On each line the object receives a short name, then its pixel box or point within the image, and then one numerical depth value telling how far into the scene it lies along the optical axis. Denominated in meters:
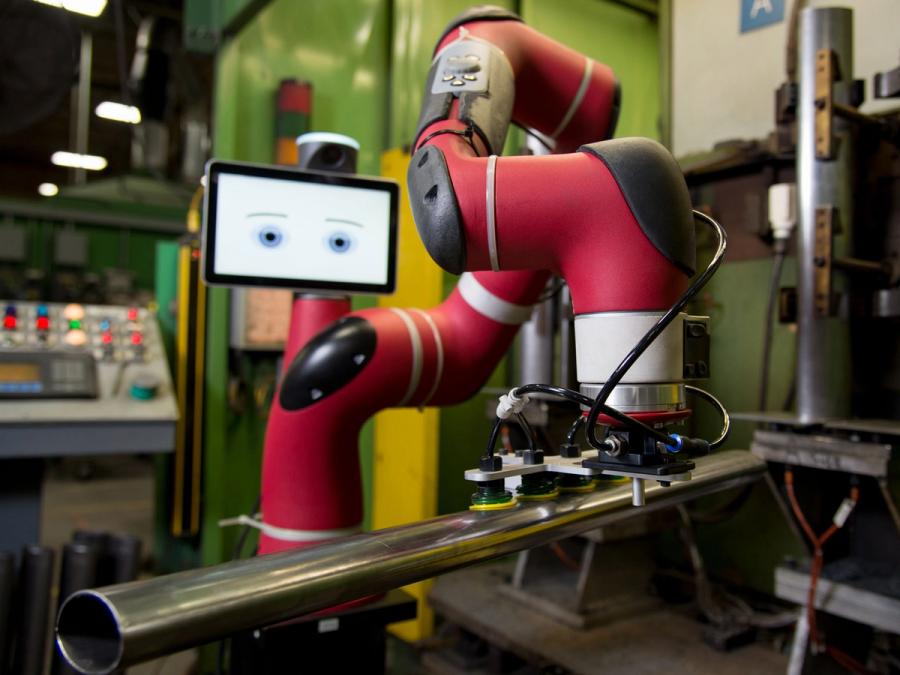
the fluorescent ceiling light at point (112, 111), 5.99
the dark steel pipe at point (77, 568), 1.62
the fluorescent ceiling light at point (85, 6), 2.50
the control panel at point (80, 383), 1.41
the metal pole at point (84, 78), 3.71
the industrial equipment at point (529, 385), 0.47
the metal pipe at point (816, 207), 1.29
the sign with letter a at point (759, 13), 1.68
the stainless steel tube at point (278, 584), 0.43
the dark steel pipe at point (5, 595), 1.53
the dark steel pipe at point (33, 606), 1.56
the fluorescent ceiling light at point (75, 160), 7.69
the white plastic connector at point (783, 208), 1.47
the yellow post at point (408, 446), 2.02
